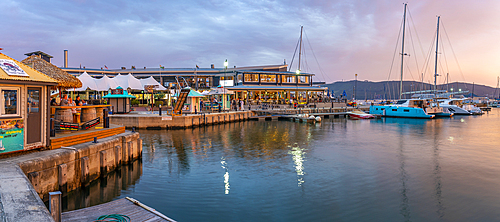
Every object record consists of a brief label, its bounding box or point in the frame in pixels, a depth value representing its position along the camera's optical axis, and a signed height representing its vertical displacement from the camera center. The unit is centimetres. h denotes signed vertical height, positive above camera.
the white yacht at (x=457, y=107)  6556 -71
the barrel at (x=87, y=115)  1720 -73
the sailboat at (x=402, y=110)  5456 -128
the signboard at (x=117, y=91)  4118 +149
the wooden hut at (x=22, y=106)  1010 -16
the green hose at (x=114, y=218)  780 -298
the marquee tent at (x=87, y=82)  3652 +237
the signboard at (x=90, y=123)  1595 -114
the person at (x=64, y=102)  1677 -1
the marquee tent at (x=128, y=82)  3903 +256
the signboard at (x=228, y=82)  6181 +412
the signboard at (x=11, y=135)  1013 -113
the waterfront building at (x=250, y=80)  5784 +453
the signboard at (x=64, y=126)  1452 -114
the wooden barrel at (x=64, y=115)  1571 -68
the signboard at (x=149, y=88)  4000 +186
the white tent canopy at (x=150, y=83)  4149 +262
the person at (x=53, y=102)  1626 -4
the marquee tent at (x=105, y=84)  3784 +224
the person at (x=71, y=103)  1670 -7
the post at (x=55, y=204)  666 -224
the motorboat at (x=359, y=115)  5332 -211
